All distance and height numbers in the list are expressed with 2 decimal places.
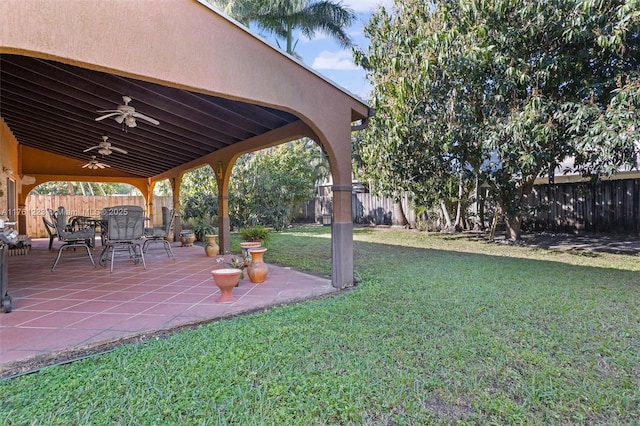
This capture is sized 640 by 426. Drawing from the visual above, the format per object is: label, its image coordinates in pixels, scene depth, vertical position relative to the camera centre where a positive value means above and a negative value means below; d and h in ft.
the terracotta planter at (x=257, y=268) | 16.38 -2.72
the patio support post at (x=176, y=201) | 35.14 +1.46
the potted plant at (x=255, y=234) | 27.94 -1.76
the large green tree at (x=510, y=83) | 17.04 +8.02
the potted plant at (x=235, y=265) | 16.78 -2.62
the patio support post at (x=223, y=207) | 26.39 +0.55
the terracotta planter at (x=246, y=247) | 17.71 -1.89
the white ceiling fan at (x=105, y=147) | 25.05 +5.34
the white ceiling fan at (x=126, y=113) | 16.30 +5.15
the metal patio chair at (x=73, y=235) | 21.20 -1.17
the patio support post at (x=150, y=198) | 41.69 +2.21
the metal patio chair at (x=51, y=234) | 22.02 -1.32
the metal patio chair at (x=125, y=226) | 19.53 -0.62
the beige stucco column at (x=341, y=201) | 15.29 +0.48
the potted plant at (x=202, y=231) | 33.47 -1.72
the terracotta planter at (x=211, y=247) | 25.05 -2.53
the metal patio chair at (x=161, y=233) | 24.00 -1.31
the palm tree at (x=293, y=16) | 48.16 +29.08
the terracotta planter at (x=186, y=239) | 31.50 -2.36
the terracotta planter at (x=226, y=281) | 12.98 -2.67
